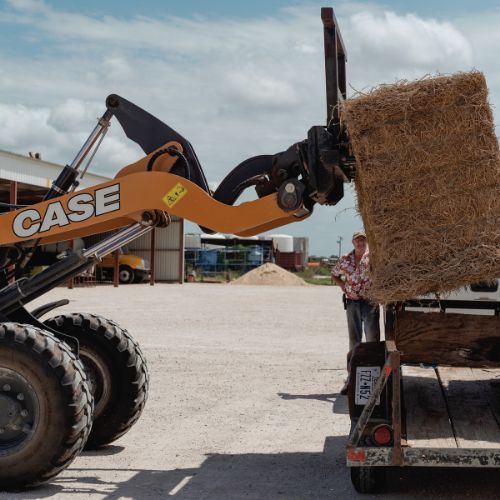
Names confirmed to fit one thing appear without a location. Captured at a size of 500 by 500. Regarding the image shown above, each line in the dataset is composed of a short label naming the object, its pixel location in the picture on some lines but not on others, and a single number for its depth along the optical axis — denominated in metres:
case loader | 5.98
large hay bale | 5.89
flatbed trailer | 5.72
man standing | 10.29
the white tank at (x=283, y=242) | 68.91
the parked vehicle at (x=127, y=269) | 43.61
